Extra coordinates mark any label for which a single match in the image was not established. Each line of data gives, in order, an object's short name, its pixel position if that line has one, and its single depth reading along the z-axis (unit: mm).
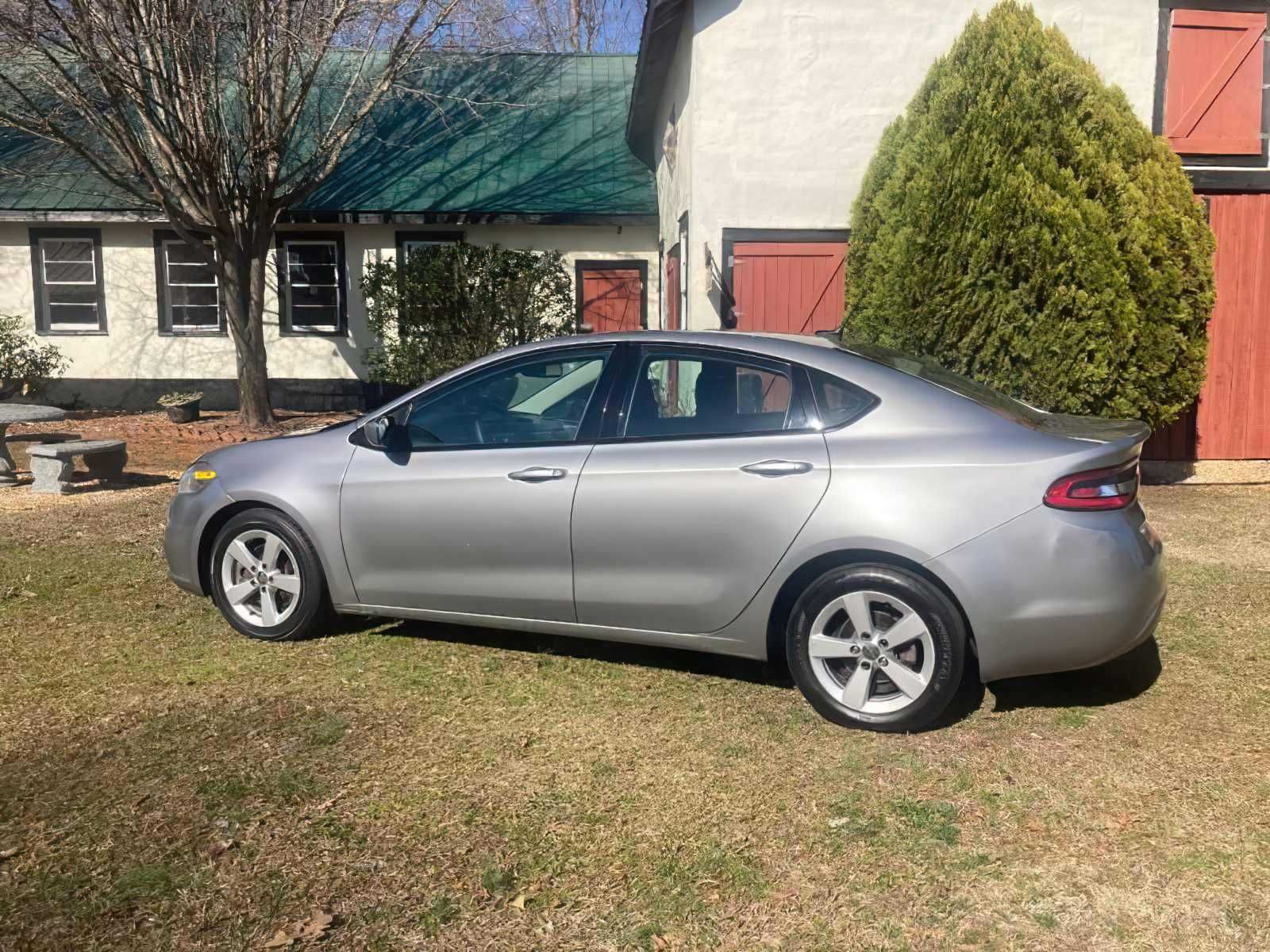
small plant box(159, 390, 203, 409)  15531
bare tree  11805
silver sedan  4070
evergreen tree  8984
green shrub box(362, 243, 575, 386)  15133
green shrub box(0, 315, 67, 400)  16391
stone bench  9758
